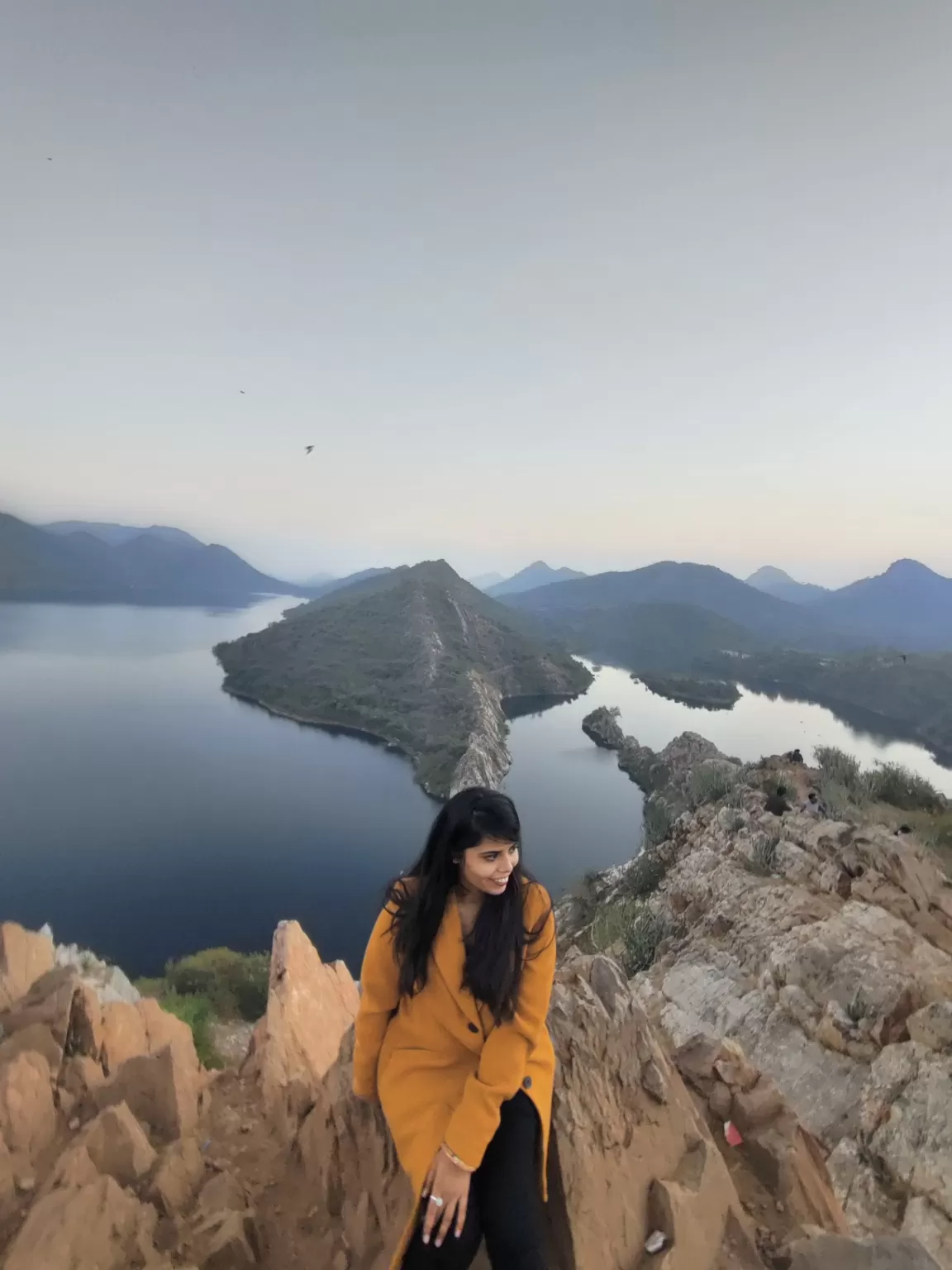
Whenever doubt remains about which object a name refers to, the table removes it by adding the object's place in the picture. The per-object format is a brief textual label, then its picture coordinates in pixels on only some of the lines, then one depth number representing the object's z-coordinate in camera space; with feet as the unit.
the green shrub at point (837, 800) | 48.42
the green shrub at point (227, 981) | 53.98
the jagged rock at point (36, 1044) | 17.67
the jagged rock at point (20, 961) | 22.07
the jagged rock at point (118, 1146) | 13.98
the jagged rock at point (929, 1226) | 14.43
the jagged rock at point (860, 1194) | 15.43
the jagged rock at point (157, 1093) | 16.58
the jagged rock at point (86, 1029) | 19.54
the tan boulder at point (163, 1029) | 21.59
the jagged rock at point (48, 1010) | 19.25
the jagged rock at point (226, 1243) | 11.76
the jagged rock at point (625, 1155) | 10.20
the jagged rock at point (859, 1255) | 8.82
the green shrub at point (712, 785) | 68.13
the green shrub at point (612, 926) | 49.60
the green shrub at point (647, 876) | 59.31
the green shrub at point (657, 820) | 85.00
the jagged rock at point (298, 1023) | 18.39
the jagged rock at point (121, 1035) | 19.90
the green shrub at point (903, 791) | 57.00
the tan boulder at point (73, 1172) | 12.87
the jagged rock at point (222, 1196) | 13.23
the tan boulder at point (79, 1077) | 17.24
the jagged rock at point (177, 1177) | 13.53
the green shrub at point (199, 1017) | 37.24
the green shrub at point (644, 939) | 42.14
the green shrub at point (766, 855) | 41.34
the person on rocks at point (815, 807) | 46.85
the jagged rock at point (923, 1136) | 15.99
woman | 8.41
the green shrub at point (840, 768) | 61.31
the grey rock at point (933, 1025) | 20.13
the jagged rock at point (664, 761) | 114.93
